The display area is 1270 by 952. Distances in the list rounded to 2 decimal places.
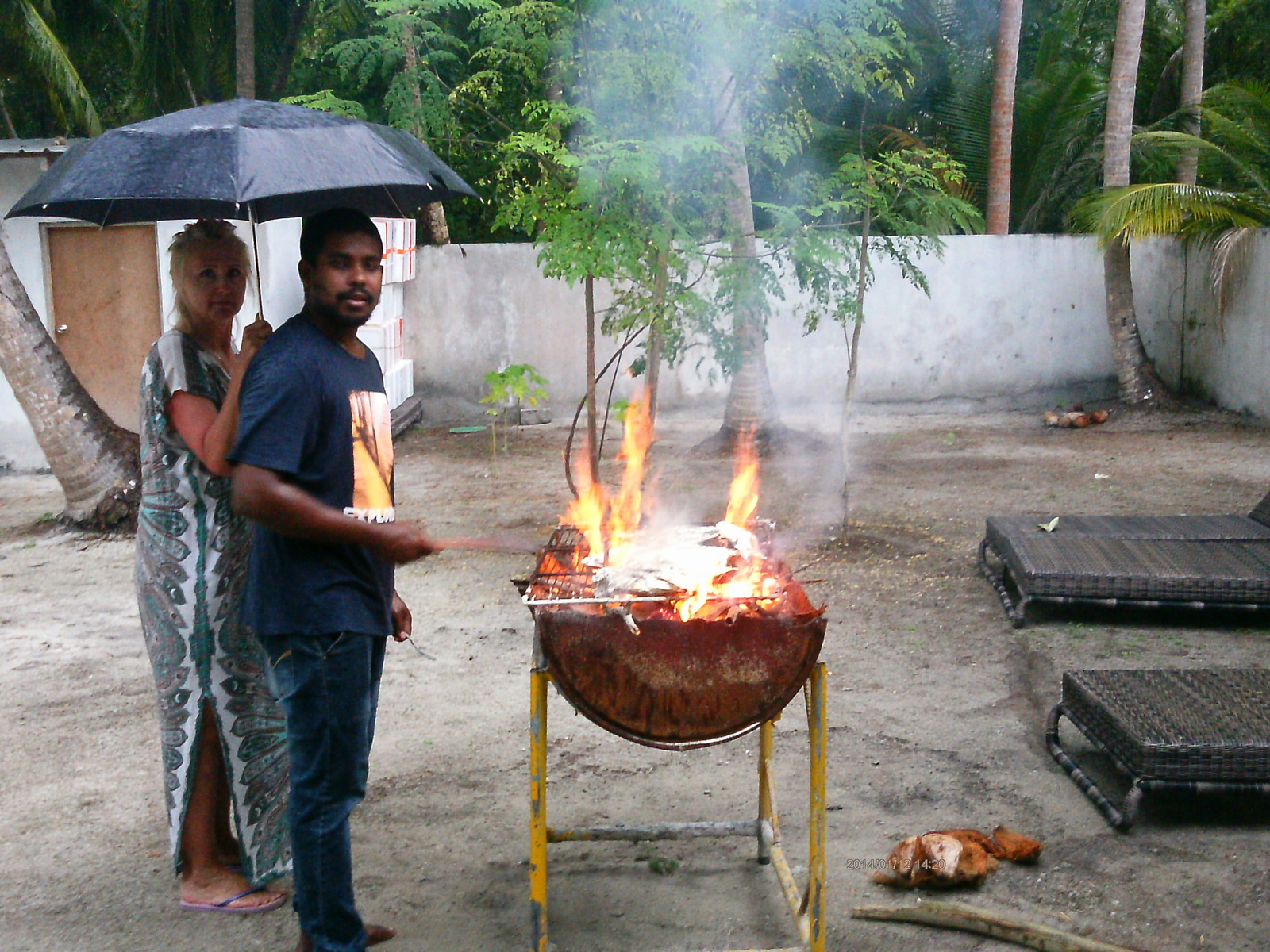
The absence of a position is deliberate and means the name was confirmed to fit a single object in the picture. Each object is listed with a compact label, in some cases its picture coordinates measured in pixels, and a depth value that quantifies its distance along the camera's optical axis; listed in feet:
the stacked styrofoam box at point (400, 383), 38.45
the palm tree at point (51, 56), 50.01
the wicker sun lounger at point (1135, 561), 17.75
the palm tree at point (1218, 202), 36.88
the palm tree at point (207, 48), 57.93
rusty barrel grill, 8.63
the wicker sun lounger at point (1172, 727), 11.48
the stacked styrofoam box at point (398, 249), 36.86
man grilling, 7.89
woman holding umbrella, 9.79
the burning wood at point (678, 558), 8.80
